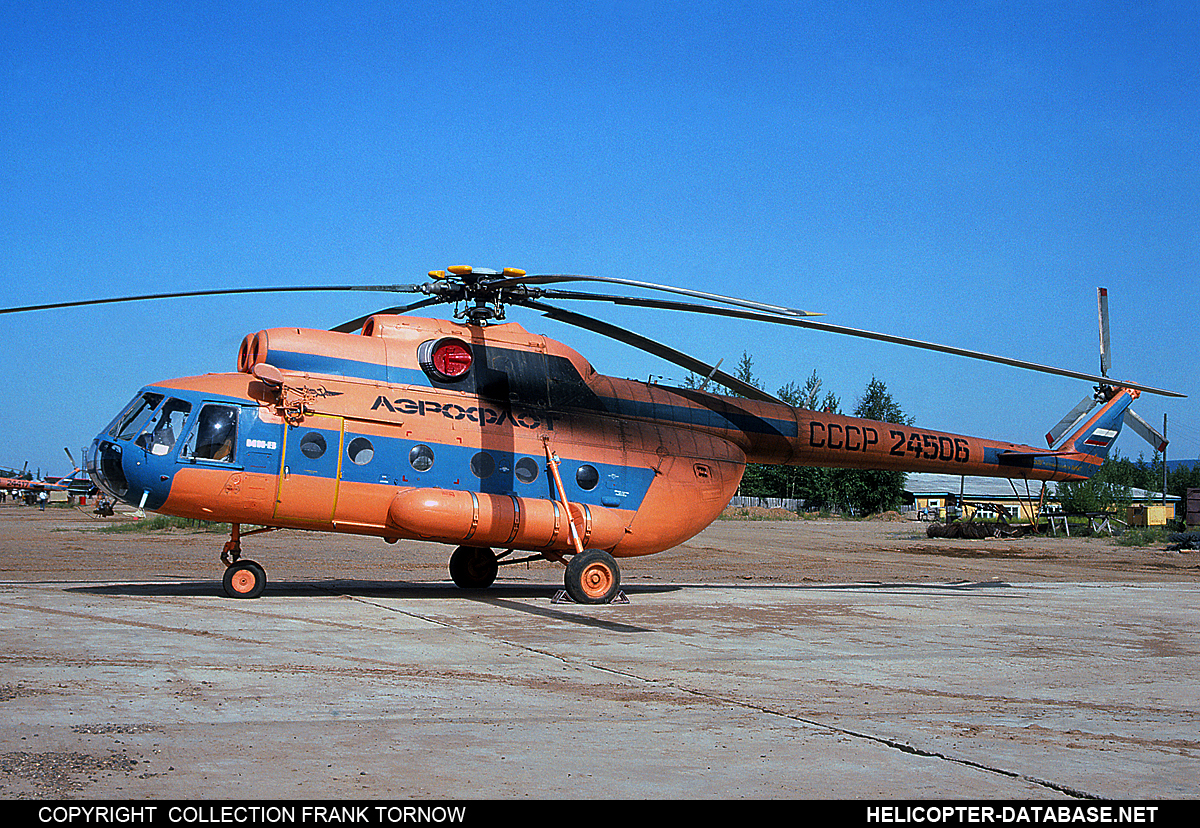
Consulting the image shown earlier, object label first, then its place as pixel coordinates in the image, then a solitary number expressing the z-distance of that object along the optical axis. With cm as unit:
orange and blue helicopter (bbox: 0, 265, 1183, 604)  1318
